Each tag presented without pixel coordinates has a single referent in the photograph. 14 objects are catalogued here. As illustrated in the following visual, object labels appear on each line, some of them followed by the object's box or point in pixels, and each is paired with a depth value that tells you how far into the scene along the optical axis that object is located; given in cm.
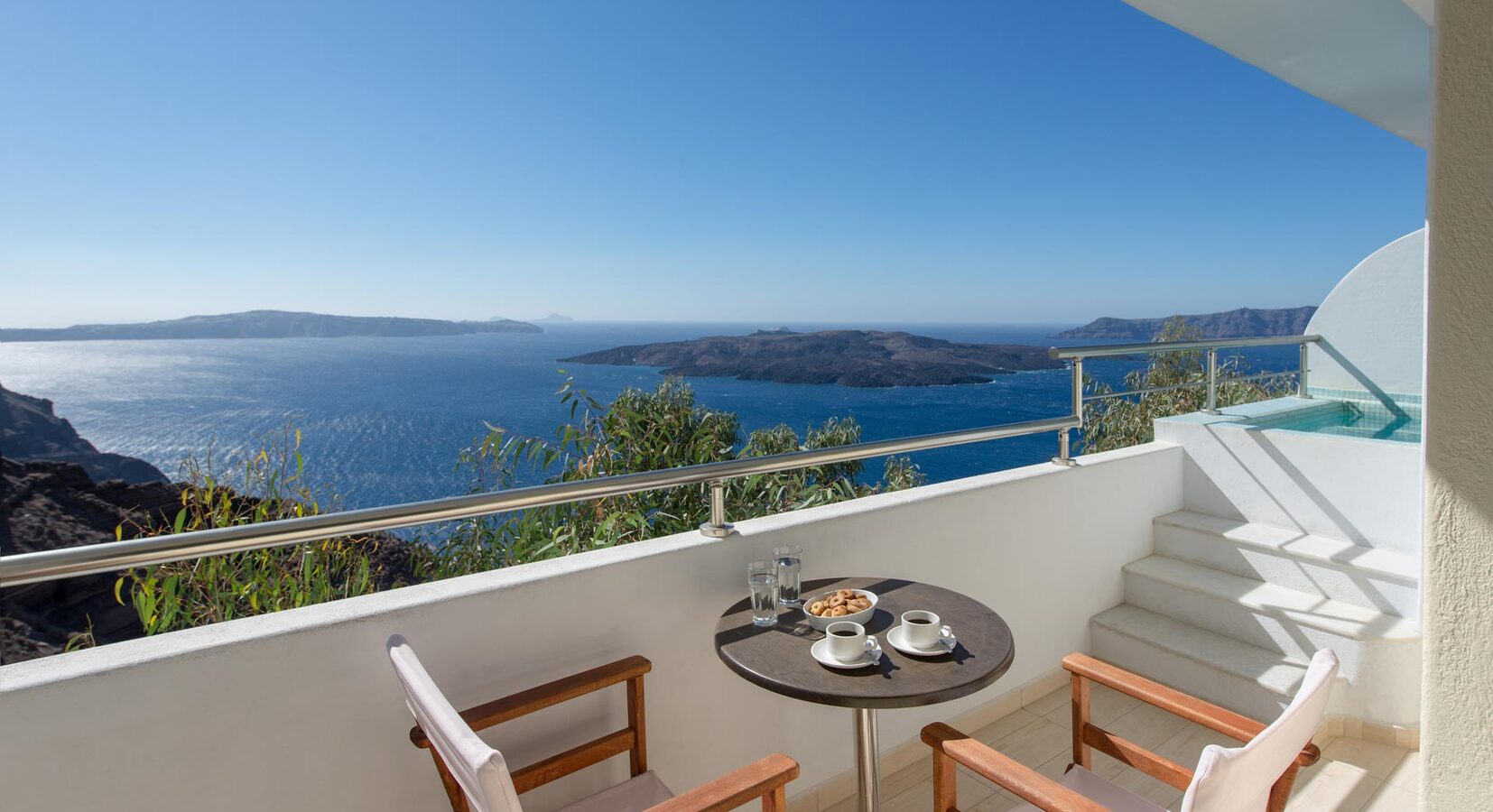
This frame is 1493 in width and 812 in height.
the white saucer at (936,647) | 150
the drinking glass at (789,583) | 180
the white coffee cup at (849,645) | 147
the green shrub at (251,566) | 215
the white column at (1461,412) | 85
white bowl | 165
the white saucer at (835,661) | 146
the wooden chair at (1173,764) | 104
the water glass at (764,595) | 171
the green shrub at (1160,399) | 568
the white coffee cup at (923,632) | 151
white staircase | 254
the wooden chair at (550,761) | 97
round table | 136
